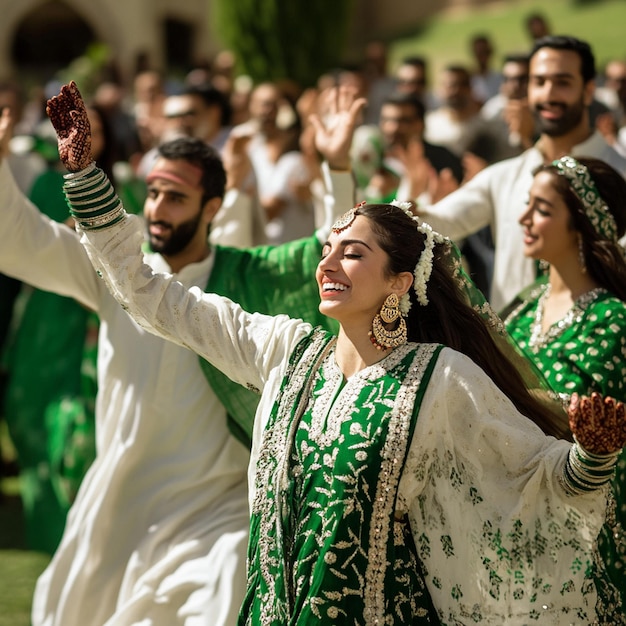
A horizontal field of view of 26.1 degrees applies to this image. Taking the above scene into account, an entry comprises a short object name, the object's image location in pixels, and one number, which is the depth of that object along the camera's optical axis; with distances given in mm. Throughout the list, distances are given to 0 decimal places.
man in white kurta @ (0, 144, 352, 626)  4551
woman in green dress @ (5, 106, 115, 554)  6457
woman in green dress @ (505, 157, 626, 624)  4418
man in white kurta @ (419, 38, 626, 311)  5520
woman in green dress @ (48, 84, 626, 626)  3355
